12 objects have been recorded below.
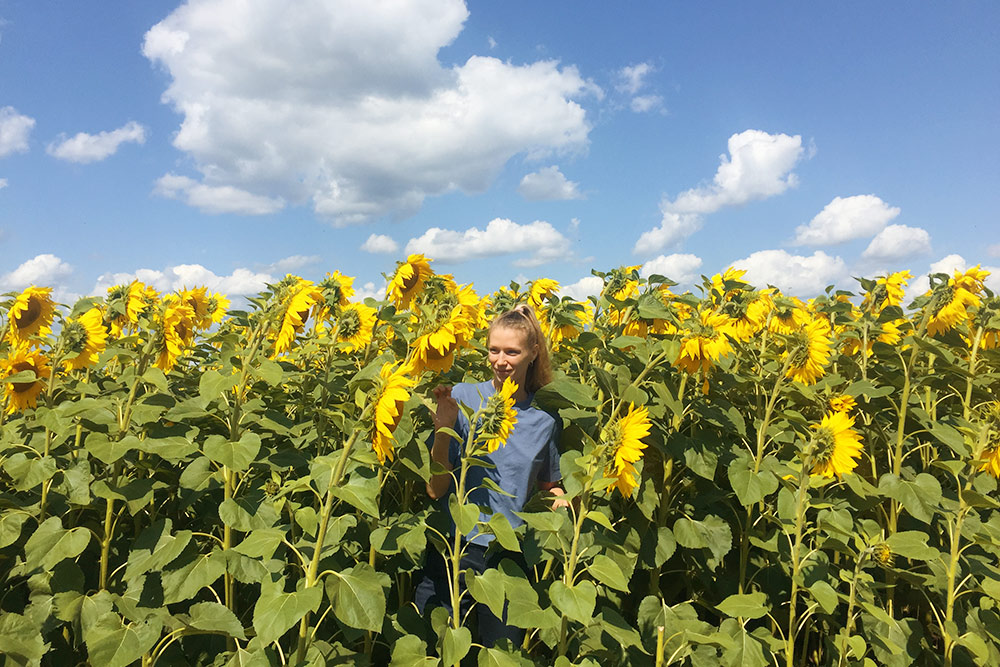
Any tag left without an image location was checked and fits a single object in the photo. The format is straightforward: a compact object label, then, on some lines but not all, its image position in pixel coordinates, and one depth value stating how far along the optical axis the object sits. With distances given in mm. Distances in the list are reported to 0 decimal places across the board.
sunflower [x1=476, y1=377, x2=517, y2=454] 2148
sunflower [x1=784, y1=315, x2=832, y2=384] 3109
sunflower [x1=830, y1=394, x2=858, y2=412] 3145
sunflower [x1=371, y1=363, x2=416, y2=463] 1931
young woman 2855
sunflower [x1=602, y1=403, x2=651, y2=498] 2223
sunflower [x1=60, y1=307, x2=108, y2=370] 3021
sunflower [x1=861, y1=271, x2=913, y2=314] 4348
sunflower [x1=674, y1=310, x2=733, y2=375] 2490
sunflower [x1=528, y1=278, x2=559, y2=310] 4121
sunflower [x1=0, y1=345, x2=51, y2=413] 3039
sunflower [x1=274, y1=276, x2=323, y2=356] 2674
